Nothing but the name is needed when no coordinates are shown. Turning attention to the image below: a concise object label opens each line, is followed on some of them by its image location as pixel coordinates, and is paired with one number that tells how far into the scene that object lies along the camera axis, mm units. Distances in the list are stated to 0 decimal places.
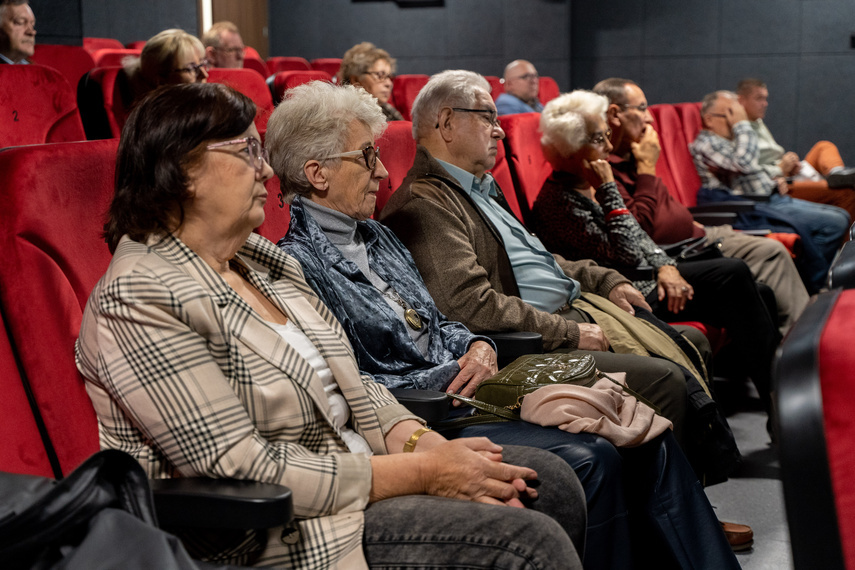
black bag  826
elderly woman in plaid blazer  1104
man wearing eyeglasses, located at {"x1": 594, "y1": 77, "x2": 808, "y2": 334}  3166
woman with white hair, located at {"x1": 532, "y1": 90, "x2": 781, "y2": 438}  2725
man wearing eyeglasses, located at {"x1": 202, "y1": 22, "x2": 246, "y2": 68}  5867
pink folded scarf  1562
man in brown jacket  2049
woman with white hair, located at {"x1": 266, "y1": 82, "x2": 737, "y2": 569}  1514
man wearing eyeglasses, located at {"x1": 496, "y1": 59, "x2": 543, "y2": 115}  6156
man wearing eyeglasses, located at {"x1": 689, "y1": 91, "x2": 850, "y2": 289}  4145
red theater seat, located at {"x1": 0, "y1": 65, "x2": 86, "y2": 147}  2465
